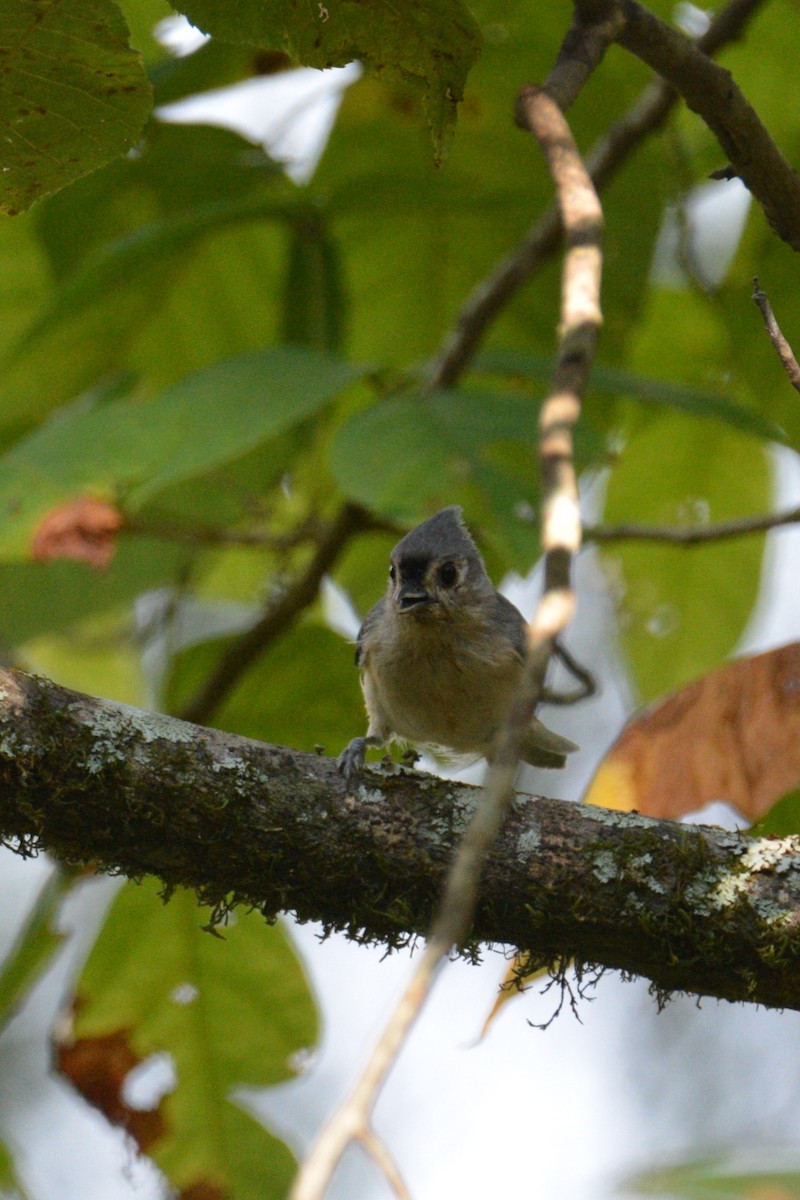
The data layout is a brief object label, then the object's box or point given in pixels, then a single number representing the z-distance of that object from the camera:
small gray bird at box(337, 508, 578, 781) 7.52
